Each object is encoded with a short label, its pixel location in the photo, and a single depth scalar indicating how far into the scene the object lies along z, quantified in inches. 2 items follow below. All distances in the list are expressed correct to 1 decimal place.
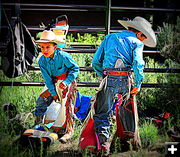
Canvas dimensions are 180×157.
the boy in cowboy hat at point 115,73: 324.2
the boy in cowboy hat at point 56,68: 343.3
